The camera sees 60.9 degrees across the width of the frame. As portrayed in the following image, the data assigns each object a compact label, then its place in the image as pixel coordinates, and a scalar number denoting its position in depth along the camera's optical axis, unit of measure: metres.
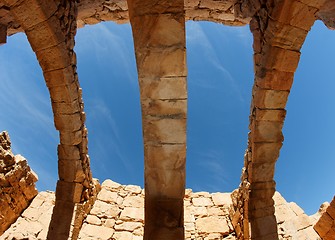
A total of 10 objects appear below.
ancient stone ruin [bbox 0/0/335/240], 3.39
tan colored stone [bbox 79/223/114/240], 7.07
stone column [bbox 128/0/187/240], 3.20
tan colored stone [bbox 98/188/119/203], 8.28
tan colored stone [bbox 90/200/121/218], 7.74
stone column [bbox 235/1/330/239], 4.72
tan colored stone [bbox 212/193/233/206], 8.43
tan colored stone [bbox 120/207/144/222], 7.96
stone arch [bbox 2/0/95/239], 5.18
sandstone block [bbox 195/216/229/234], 7.37
